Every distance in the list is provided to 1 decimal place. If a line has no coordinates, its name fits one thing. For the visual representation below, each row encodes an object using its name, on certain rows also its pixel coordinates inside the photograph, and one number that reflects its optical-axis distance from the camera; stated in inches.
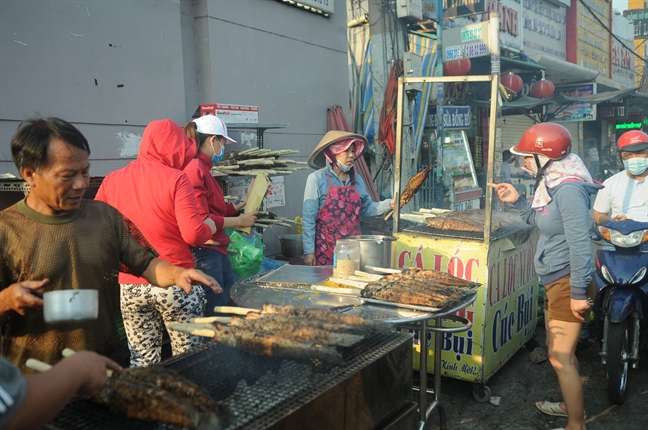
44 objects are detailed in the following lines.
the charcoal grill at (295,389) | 77.9
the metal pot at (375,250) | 153.7
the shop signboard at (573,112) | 711.1
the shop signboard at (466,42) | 426.3
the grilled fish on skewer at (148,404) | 73.3
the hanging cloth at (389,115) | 431.2
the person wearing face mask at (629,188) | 213.0
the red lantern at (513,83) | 603.5
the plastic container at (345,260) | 145.4
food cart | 181.8
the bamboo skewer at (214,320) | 108.9
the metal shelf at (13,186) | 160.7
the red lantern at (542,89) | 654.5
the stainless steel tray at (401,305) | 121.3
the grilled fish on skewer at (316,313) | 108.0
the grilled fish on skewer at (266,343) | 91.0
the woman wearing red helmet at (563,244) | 143.9
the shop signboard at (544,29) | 747.4
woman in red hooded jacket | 137.3
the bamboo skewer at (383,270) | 149.8
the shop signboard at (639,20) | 1139.3
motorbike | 177.8
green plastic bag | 221.0
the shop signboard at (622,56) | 1061.1
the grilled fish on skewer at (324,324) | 102.0
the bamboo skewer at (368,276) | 140.5
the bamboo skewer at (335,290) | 134.8
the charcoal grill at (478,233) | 188.5
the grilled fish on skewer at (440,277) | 140.9
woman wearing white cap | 168.6
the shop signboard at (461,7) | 469.3
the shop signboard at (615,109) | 868.0
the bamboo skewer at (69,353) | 82.1
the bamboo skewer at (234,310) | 115.6
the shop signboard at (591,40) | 893.8
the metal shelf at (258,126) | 265.0
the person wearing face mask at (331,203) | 210.1
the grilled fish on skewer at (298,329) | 96.3
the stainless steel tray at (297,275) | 150.4
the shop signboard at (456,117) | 502.6
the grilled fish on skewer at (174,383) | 76.9
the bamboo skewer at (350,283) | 136.8
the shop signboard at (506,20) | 634.0
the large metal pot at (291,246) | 295.3
